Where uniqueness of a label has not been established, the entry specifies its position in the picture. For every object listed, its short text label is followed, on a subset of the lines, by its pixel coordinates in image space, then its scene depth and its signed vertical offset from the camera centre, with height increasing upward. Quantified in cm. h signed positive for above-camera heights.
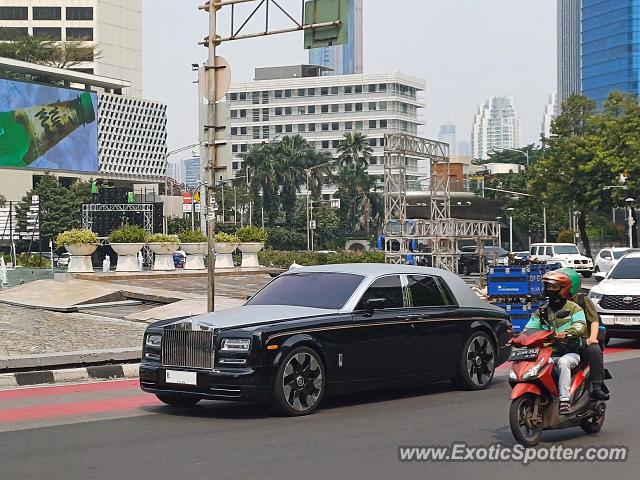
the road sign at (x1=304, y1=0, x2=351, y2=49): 2361 +432
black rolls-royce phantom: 1137 -127
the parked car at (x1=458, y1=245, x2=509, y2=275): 6194 -222
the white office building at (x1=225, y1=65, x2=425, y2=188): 18138 +1932
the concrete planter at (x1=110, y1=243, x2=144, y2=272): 3466 -96
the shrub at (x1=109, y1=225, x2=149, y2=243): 3481 -32
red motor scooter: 934 -141
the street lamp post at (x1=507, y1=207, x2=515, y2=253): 10056 +115
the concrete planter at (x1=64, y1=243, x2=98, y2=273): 3316 -98
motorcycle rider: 959 -87
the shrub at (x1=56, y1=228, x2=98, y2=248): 3312 -38
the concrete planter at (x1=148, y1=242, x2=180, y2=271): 3566 -94
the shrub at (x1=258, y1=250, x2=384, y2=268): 5088 -159
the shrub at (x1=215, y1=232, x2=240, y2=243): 3828 -47
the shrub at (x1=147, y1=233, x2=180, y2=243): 3562 -46
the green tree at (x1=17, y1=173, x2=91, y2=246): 9275 +173
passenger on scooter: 984 -107
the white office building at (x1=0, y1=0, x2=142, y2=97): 13312 +2412
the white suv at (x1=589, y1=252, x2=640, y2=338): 1958 -145
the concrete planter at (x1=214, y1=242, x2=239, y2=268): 3741 -102
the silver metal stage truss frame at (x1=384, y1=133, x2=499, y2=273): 4928 +5
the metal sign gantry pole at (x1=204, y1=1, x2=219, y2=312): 2009 +125
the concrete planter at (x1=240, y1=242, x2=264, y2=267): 3891 -101
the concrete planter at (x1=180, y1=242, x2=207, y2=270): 3700 -101
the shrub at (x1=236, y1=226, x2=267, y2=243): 3956 -38
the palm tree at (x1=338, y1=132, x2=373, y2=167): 13562 +906
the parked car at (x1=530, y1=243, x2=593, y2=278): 5731 -171
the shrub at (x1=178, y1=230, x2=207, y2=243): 3750 -42
